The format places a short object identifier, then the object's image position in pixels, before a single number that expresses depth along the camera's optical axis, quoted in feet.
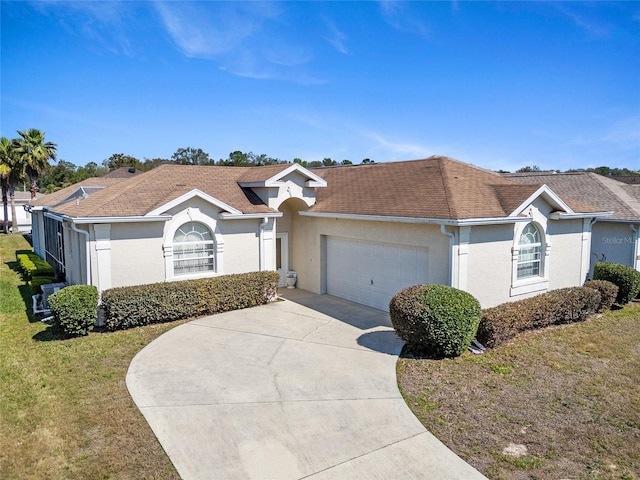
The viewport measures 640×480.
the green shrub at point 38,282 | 54.75
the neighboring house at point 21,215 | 171.80
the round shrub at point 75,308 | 36.68
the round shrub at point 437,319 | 32.63
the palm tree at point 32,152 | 133.39
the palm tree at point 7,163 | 133.08
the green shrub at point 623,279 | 50.96
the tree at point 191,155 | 275.18
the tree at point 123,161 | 239.30
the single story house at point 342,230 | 41.57
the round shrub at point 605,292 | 48.55
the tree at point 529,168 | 236.02
